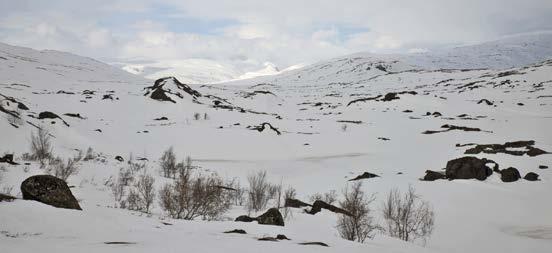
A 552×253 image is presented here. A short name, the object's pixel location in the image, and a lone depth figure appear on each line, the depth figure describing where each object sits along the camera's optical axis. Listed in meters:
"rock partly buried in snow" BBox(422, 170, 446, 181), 21.64
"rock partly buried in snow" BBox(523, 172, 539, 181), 19.73
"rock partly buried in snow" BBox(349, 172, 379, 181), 22.95
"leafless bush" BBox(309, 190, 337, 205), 17.46
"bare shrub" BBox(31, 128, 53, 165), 20.33
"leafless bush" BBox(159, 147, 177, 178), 23.27
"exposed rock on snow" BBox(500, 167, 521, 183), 19.98
